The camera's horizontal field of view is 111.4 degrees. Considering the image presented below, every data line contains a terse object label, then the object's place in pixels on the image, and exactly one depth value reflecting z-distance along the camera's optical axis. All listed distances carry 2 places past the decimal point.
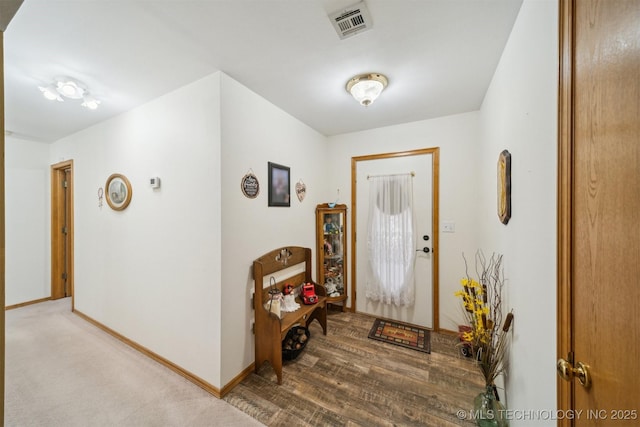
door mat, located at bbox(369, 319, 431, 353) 2.32
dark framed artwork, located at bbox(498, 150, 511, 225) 1.29
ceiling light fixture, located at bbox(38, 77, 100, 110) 1.79
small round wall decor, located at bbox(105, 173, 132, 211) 2.28
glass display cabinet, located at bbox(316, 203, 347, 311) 3.03
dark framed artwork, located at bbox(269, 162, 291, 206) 2.22
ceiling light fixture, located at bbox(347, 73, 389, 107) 1.77
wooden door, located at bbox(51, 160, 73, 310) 3.43
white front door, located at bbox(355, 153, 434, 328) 2.65
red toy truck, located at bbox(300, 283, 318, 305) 2.38
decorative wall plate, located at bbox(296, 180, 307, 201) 2.65
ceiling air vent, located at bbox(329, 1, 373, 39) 1.19
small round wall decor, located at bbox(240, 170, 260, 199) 1.91
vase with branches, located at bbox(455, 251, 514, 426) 1.36
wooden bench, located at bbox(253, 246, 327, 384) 1.83
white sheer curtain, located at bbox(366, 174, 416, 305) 2.72
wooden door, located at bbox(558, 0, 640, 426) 0.50
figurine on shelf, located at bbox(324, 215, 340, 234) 3.11
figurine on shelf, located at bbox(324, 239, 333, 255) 3.11
